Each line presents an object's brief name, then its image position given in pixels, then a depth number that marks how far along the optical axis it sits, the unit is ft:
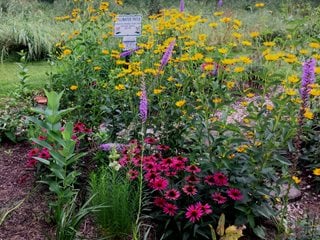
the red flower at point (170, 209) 8.79
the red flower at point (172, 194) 8.75
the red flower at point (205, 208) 8.58
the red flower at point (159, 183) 8.76
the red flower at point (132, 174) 9.23
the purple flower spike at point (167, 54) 9.53
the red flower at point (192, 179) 9.02
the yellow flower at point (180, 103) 9.80
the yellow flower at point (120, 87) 10.97
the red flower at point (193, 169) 8.98
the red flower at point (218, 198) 8.77
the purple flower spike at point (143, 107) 7.86
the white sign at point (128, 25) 15.60
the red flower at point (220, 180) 8.84
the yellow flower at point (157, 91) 10.19
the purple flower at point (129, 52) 13.65
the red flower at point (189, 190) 8.75
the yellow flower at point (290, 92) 9.17
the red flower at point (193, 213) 8.52
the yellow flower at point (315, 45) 10.71
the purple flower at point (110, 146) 10.21
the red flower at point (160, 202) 9.00
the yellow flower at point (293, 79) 9.47
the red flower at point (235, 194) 8.79
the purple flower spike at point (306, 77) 7.93
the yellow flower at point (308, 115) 9.35
